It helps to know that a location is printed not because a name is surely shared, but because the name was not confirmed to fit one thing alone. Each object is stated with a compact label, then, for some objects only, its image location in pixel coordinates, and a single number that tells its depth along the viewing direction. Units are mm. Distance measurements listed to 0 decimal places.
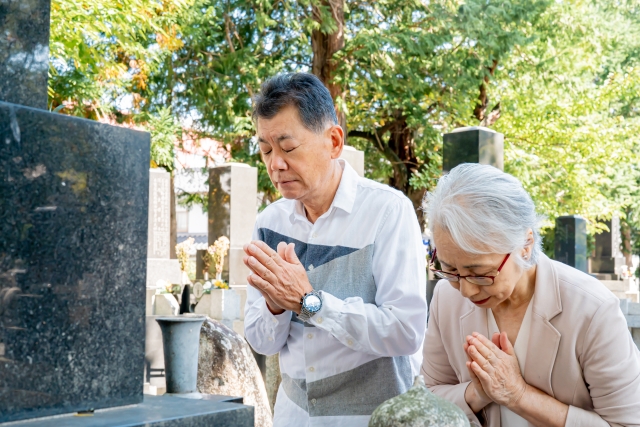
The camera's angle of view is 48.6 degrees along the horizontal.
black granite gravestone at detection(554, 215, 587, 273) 14375
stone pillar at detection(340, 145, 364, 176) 8138
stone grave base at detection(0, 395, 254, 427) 1414
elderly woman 1854
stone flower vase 2236
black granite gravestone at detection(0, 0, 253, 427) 1399
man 2055
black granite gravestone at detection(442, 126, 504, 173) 7973
